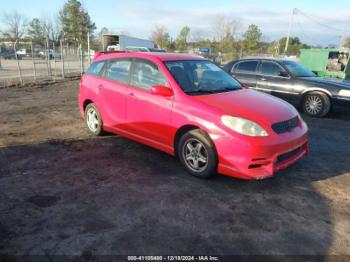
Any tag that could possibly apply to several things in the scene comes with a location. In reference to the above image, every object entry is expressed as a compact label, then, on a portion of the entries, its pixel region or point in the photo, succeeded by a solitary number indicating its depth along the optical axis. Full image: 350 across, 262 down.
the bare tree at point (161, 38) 48.81
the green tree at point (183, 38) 50.53
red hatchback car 3.97
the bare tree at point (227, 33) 44.78
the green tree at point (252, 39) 43.19
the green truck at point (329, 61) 16.68
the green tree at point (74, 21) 43.19
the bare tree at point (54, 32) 43.60
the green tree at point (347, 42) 47.93
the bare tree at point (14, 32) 51.35
